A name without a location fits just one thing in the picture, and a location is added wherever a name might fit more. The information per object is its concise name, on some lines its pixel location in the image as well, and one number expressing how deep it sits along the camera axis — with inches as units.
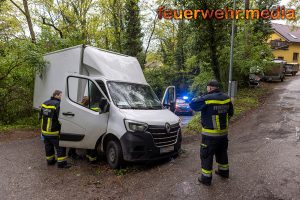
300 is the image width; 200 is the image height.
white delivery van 228.7
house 1560.0
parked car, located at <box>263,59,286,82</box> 884.2
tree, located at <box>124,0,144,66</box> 1009.5
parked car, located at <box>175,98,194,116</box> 768.3
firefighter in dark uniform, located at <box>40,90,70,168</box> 255.4
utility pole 433.2
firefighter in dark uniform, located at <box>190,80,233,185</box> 191.6
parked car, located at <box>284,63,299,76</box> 1102.4
